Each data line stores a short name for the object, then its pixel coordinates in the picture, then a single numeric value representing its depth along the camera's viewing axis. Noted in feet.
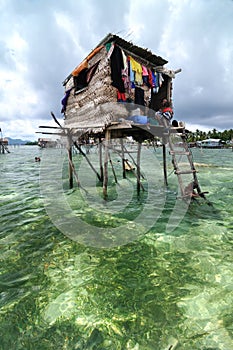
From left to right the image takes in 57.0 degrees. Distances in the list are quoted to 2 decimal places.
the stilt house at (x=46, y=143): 208.68
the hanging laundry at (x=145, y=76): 32.42
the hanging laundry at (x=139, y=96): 33.04
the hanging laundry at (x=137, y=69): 30.78
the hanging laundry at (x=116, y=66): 28.86
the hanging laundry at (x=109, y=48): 27.94
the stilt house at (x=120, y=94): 28.54
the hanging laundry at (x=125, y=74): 29.07
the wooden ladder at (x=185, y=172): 25.99
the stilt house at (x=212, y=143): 257.75
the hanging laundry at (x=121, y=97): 29.78
